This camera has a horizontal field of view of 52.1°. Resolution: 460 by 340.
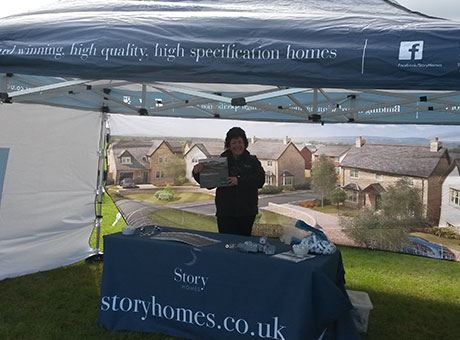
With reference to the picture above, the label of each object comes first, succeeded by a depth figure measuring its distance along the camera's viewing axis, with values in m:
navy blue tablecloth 2.64
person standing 3.72
